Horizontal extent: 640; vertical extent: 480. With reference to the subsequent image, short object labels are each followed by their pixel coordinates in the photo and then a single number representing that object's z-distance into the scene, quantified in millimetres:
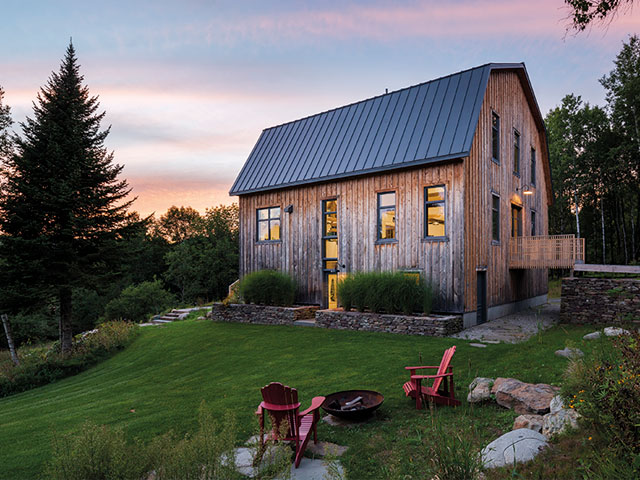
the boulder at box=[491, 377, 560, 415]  4605
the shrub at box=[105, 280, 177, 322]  26312
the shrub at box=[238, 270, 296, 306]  14539
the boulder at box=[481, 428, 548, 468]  3309
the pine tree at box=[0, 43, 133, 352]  13109
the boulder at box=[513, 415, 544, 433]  3990
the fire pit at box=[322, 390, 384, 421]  4746
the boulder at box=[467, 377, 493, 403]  5184
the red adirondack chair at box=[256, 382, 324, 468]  3986
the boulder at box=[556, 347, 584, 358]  6105
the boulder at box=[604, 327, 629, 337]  8016
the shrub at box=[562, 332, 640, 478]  2824
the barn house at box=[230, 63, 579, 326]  11805
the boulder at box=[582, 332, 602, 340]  8392
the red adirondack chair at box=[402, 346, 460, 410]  5164
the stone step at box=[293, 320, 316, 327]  12741
